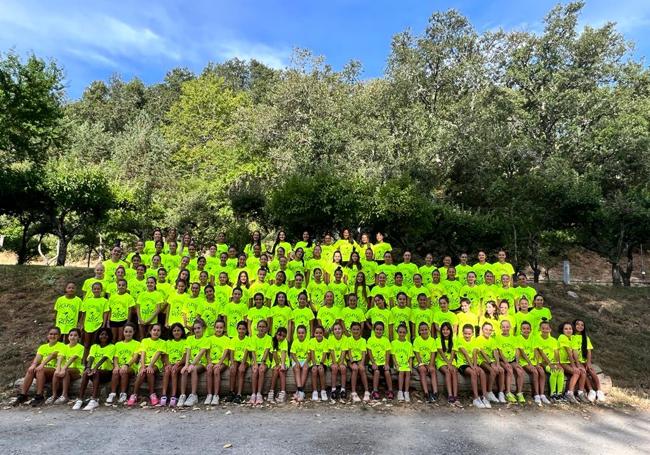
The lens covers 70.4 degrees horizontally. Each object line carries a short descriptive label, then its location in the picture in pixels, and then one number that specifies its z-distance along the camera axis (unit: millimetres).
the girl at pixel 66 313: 7566
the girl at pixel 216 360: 6965
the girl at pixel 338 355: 7152
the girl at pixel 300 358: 7148
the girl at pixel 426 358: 7242
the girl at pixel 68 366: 6863
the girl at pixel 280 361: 7055
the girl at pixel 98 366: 6828
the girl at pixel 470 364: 7145
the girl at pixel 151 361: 6867
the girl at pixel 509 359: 7341
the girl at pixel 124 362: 6922
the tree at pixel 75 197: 14898
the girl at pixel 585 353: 7551
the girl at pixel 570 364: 7496
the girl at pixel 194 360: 6855
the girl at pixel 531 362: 7379
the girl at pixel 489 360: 7266
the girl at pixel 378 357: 7262
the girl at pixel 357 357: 7258
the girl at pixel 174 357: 6930
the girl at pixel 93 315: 7594
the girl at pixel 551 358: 7484
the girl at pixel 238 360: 7051
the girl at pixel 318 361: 7160
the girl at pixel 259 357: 7004
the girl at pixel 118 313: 7719
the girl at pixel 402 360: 7230
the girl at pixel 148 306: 7902
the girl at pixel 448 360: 7188
